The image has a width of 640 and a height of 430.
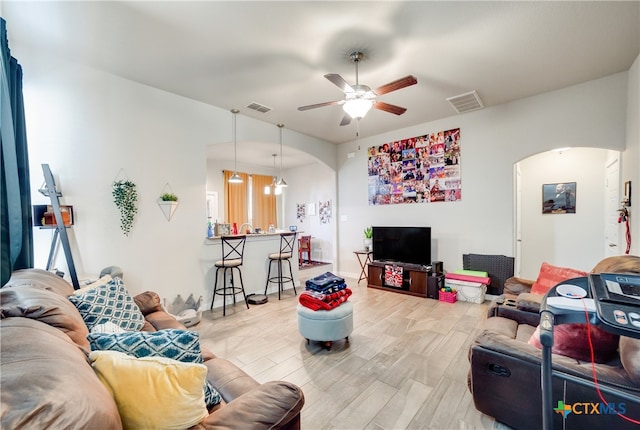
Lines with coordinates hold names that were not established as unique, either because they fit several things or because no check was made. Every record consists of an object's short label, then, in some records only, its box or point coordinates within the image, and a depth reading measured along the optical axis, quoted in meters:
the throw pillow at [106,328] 1.58
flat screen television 4.48
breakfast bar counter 3.93
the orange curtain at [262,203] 7.88
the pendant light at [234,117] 4.03
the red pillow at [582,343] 1.45
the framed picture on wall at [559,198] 4.44
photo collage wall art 4.50
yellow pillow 0.87
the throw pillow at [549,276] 2.43
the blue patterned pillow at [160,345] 1.08
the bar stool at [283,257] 4.52
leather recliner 1.21
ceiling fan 2.35
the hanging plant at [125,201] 3.08
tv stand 4.30
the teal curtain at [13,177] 1.84
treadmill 0.83
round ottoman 2.59
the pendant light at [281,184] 5.19
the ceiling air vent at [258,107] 3.82
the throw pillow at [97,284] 2.03
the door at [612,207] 3.37
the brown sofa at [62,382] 0.61
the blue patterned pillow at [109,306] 1.81
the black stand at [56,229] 2.58
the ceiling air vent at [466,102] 3.60
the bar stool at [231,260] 3.83
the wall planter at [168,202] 3.42
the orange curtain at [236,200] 7.17
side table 5.23
